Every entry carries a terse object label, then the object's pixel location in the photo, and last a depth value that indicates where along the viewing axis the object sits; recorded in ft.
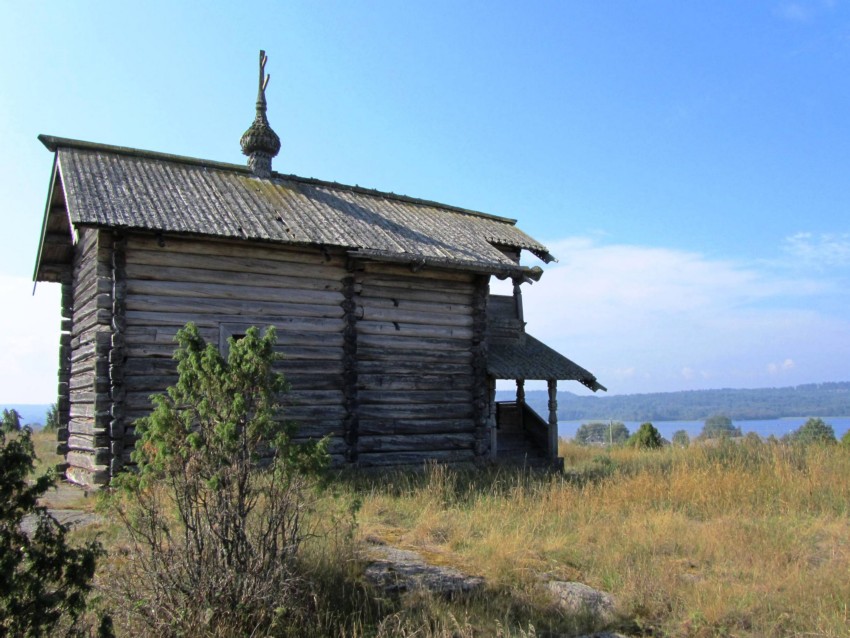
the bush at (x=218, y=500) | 15.47
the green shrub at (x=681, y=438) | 66.69
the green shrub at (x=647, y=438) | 73.31
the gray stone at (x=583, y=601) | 18.67
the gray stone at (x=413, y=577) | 19.60
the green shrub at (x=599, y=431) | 101.24
